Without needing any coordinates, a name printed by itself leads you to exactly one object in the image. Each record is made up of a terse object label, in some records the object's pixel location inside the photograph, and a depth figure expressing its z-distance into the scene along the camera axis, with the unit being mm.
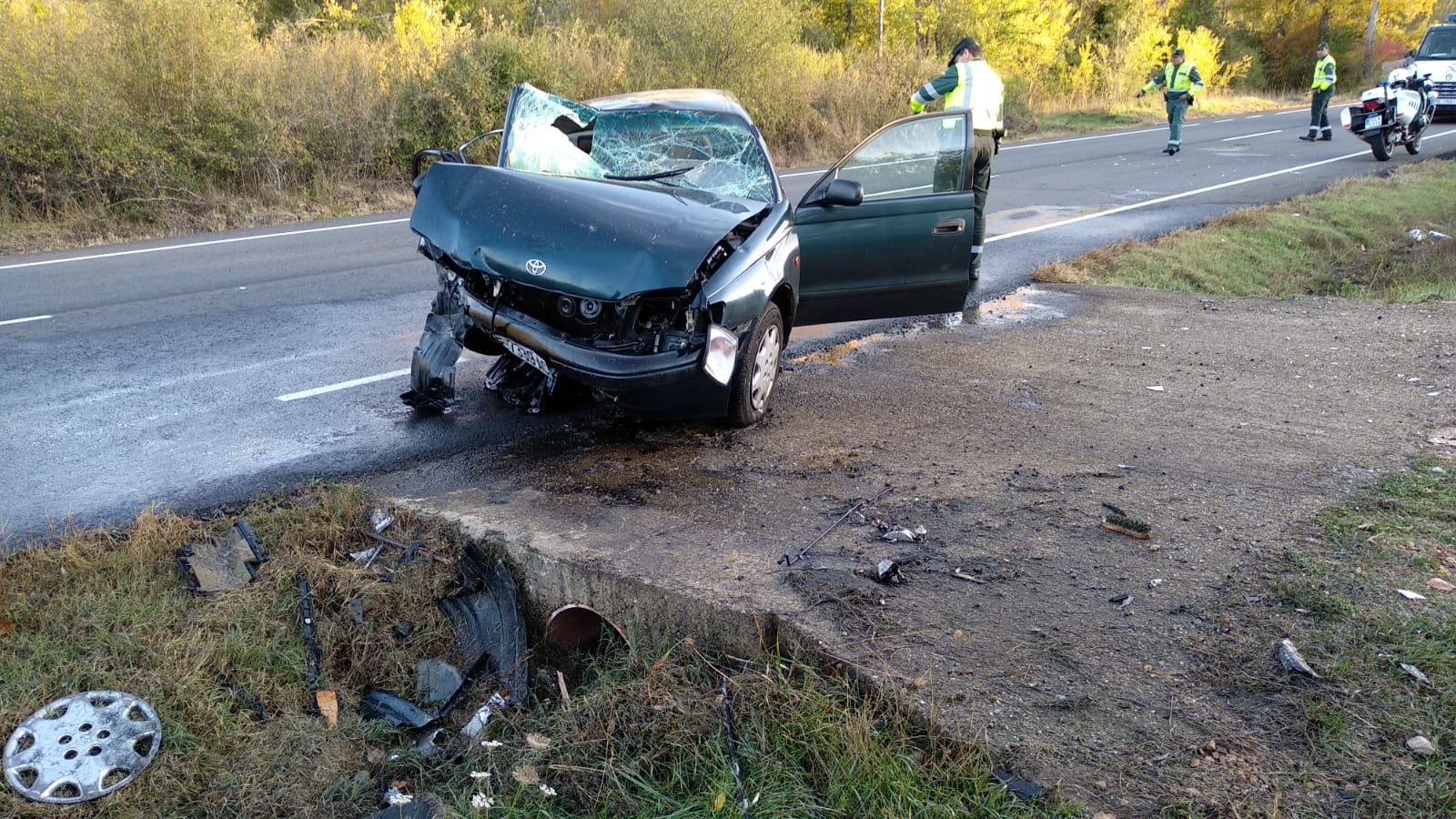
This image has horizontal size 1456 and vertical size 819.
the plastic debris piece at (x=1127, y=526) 3929
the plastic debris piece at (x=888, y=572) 3596
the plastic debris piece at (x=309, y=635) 3543
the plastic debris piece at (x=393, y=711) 3443
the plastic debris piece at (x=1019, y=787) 2623
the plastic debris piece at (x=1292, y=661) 3064
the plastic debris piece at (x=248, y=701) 3355
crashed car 4395
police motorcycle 17062
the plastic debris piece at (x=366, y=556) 3979
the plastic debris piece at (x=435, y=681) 3598
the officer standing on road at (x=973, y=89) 8594
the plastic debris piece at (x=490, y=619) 3613
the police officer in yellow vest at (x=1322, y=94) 20312
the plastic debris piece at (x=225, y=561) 3785
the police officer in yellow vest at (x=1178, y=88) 19188
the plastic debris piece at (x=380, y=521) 4141
